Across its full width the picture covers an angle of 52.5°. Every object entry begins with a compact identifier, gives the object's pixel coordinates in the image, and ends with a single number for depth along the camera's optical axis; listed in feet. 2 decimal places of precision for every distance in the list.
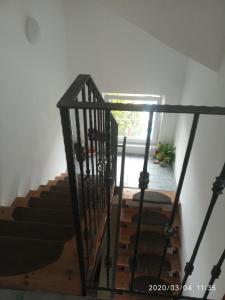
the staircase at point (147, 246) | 9.57
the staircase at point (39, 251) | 3.95
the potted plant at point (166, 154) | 15.74
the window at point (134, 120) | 15.51
